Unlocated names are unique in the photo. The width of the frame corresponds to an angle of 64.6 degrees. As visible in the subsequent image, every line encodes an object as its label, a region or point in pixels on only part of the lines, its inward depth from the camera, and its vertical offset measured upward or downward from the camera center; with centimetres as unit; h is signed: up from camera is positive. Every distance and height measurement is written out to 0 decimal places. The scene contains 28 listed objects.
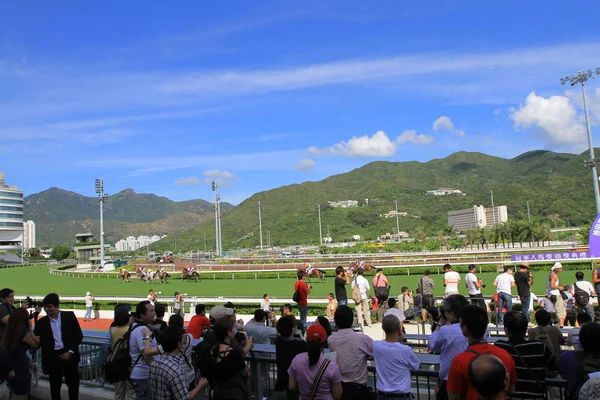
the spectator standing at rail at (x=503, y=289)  1108 -132
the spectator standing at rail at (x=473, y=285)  1137 -122
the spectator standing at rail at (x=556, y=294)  1105 -153
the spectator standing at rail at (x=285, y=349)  446 -98
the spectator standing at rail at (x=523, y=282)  1116 -119
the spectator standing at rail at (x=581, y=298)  951 -139
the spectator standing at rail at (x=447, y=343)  401 -94
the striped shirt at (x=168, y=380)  398 -107
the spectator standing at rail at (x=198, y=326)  683 -108
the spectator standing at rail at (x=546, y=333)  497 -109
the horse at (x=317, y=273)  2991 -193
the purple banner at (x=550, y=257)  2445 -140
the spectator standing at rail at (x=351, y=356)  412 -100
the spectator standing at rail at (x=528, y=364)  365 -103
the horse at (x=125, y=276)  3790 -164
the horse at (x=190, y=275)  3506 -174
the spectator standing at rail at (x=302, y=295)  1123 -119
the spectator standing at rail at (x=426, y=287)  1150 -125
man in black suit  609 -109
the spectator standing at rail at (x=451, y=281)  1117 -108
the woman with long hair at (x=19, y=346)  552 -100
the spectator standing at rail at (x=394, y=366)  411 -110
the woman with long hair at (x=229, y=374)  390 -103
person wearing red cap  382 -106
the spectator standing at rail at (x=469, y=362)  306 -84
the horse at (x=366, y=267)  2751 -156
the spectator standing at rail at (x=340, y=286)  1186 -110
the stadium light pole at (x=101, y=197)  5944 +840
